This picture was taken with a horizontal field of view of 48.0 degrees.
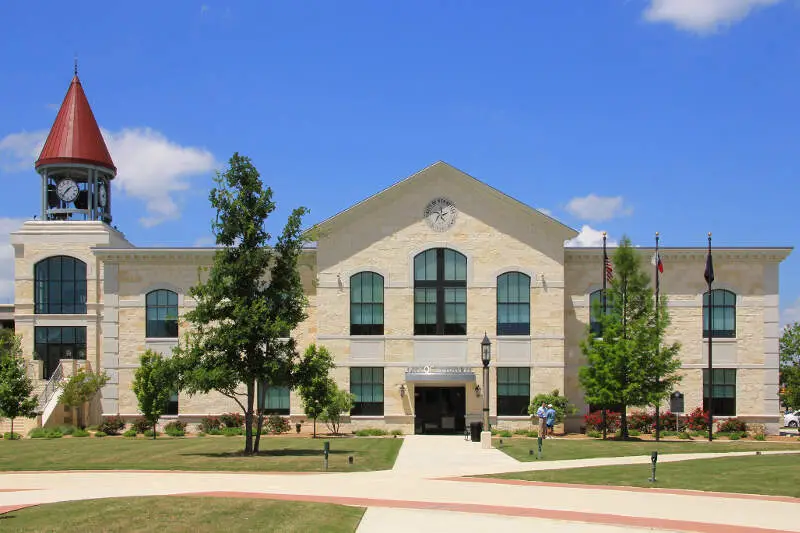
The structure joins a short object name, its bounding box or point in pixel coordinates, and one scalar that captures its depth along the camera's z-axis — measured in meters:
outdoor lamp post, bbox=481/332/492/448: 36.12
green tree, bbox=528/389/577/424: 44.22
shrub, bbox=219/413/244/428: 46.12
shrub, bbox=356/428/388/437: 44.44
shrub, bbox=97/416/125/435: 45.19
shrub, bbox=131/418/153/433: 45.52
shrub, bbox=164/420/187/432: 46.44
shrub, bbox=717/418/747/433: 44.94
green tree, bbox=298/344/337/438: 38.59
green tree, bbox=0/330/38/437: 41.72
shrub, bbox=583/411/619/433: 44.47
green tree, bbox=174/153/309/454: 31.06
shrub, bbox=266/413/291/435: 45.84
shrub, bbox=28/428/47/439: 43.16
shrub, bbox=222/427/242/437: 44.94
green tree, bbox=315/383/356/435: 42.19
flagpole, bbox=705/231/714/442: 40.72
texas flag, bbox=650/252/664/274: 42.12
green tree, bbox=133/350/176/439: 41.81
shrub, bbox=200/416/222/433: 46.22
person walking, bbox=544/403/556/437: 41.72
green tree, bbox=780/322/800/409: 51.34
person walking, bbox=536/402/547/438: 40.94
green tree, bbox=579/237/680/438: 39.53
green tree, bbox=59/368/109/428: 44.50
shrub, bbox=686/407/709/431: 45.25
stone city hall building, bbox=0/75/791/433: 45.41
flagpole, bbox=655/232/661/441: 39.91
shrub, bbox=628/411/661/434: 44.84
